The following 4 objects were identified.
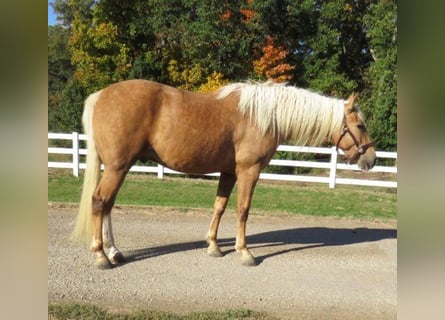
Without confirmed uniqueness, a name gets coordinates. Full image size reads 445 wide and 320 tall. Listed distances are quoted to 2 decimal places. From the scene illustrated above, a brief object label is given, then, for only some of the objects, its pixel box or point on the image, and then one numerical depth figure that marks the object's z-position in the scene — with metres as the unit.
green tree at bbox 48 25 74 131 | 20.17
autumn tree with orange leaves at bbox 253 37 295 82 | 17.20
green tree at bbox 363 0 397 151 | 12.61
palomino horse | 4.10
